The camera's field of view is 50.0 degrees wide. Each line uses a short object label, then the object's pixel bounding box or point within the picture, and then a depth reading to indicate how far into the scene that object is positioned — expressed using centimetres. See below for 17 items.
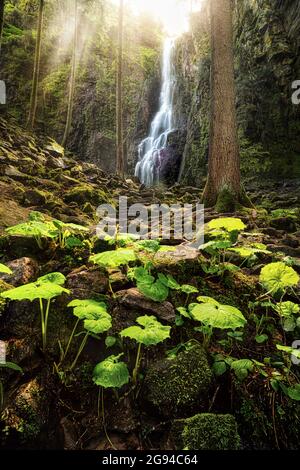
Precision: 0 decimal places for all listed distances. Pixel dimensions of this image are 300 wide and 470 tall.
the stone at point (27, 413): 166
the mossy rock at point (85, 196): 660
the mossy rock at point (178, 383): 185
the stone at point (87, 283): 246
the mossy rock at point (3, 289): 219
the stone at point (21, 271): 247
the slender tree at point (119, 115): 1329
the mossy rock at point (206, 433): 166
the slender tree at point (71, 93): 1691
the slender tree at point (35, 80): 1451
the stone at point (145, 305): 235
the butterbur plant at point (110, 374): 172
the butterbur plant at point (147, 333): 183
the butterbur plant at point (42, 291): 179
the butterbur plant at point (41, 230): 263
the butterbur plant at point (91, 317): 188
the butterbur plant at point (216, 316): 187
